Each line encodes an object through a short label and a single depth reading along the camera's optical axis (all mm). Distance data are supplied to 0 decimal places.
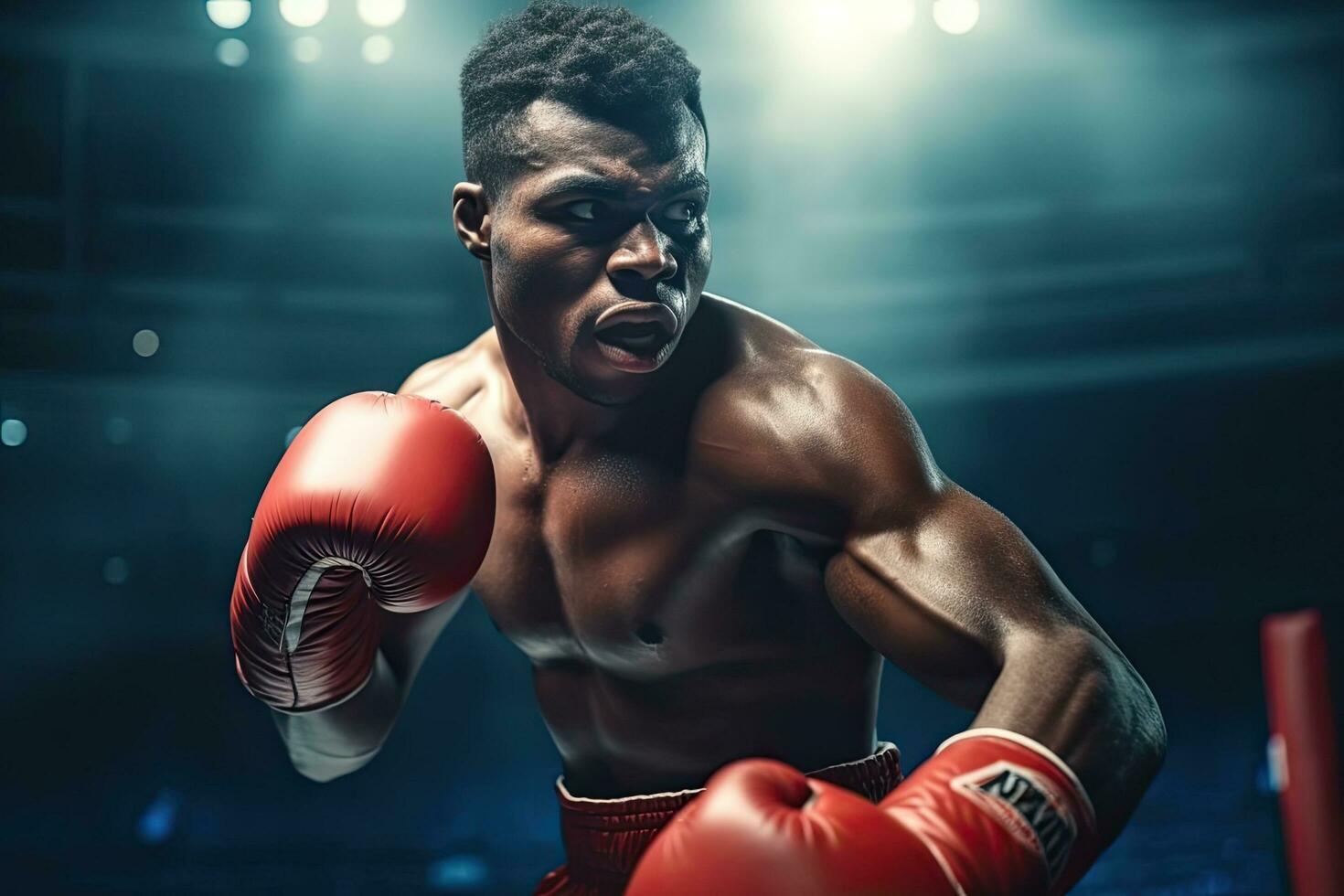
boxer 1185
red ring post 2025
